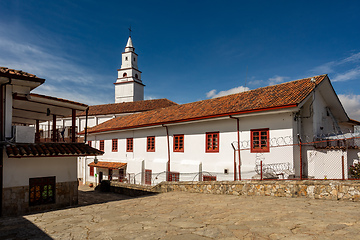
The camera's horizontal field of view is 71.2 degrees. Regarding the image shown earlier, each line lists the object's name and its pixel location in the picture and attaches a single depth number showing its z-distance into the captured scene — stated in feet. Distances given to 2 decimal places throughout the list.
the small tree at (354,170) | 40.91
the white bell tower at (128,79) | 163.52
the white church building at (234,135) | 43.68
